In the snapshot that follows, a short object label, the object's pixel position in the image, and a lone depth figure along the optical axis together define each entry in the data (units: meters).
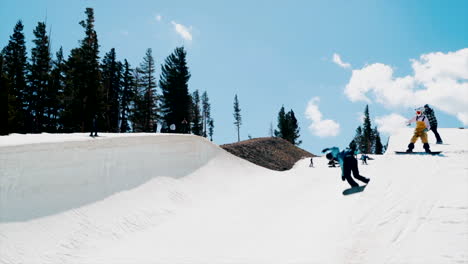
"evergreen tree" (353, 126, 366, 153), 79.45
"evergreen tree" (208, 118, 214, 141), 80.14
